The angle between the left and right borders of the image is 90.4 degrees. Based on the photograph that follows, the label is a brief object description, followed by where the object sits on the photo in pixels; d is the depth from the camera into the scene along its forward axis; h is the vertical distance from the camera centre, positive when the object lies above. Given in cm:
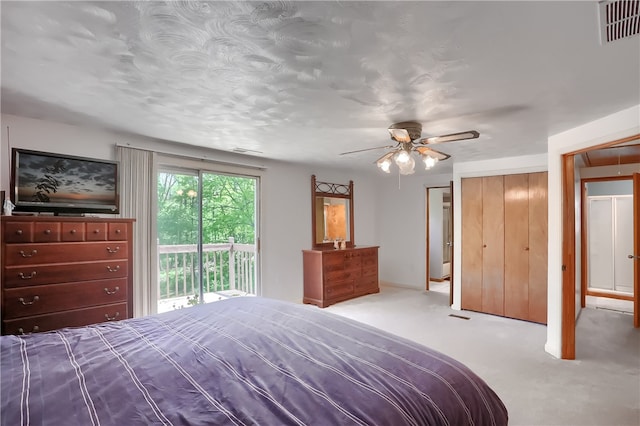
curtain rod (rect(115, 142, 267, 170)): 346 +74
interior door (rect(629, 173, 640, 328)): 415 -51
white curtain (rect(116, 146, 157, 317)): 342 +2
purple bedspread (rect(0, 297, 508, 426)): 107 -67
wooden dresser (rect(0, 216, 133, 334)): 232 -45
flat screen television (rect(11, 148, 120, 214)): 260 +28
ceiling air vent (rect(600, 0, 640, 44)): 135 +87
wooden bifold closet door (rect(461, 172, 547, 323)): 439 -50
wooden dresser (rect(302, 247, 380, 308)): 522 -107
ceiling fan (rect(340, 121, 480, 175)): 274 +62
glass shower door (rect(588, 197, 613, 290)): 597 -62
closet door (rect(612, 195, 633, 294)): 572 -60
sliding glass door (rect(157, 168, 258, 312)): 405 -31
